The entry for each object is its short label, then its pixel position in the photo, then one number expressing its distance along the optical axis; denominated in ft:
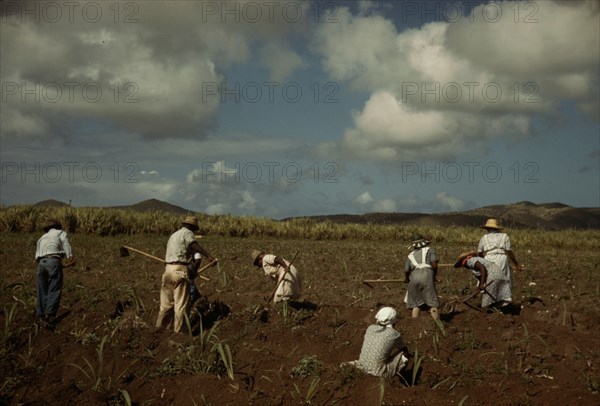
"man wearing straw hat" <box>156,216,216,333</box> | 34.86
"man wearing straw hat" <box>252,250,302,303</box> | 37.29
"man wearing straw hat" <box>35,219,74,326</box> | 37.29
